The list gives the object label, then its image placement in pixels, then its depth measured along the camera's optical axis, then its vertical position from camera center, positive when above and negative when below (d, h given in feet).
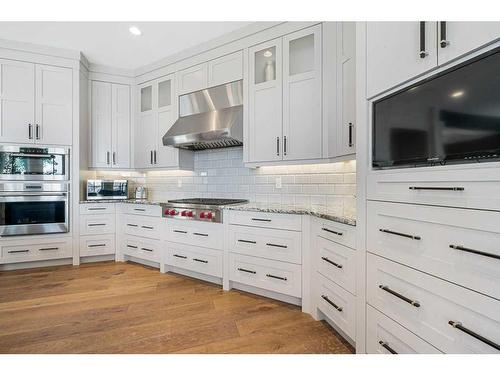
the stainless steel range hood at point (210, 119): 9.18 +2.58
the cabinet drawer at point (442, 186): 2.91 +0.01
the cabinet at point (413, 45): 3.08 +2.00
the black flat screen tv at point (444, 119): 2.98 +0.96
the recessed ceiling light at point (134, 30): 9.24 +5.76
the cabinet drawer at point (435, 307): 2.97 -1.70
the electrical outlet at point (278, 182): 9.67 +0.14
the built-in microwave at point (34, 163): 10.30 +0.95
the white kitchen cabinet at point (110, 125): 12.30 +3.00
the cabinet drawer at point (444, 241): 2.91 -0.75
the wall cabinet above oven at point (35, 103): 10.30 +3.48
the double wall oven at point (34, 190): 10.30 -0.18
